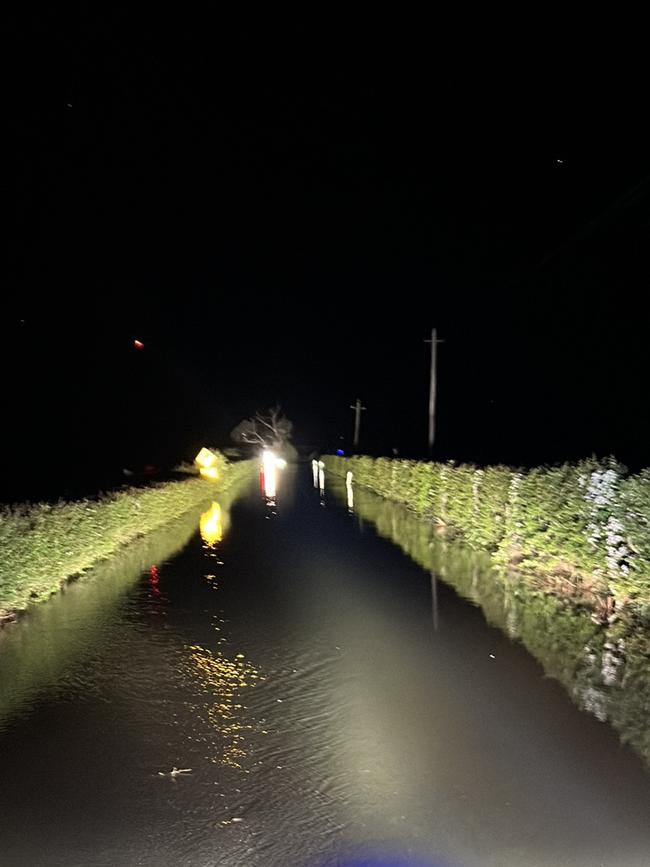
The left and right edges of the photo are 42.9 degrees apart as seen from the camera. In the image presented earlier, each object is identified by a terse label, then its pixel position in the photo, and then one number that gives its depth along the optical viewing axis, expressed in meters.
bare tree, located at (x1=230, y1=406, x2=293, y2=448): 101.12
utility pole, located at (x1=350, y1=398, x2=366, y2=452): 72.94
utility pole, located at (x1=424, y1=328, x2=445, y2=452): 35.00
